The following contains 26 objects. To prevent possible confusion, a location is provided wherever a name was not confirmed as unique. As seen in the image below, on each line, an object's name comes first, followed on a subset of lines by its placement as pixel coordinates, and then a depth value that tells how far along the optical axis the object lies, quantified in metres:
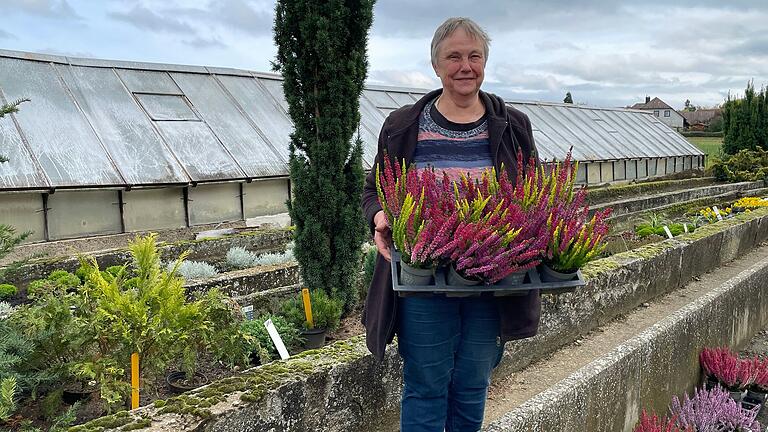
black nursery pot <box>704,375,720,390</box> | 4.27
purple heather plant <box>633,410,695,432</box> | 2.96
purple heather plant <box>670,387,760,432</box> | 3.67
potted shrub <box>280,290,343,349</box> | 3.71
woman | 2.04
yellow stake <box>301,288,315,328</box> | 3.76
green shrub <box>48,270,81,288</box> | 3.99
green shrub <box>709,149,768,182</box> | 18.55
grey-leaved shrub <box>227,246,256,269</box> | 5.33
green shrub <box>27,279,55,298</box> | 3.05
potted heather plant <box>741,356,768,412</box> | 4.37
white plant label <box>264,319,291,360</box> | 2.98
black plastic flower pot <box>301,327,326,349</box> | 3.68
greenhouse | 6.88
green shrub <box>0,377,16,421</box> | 1.88
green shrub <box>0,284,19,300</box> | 4.21
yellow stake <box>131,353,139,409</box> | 2.38
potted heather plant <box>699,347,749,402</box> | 4.21
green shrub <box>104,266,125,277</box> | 4.28
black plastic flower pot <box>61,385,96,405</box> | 2.55
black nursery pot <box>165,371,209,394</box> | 2.75
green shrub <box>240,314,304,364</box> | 2.99
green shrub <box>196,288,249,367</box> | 2.81
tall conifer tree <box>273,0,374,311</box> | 4.20
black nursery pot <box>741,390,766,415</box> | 4.38
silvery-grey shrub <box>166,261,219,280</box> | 4.66
